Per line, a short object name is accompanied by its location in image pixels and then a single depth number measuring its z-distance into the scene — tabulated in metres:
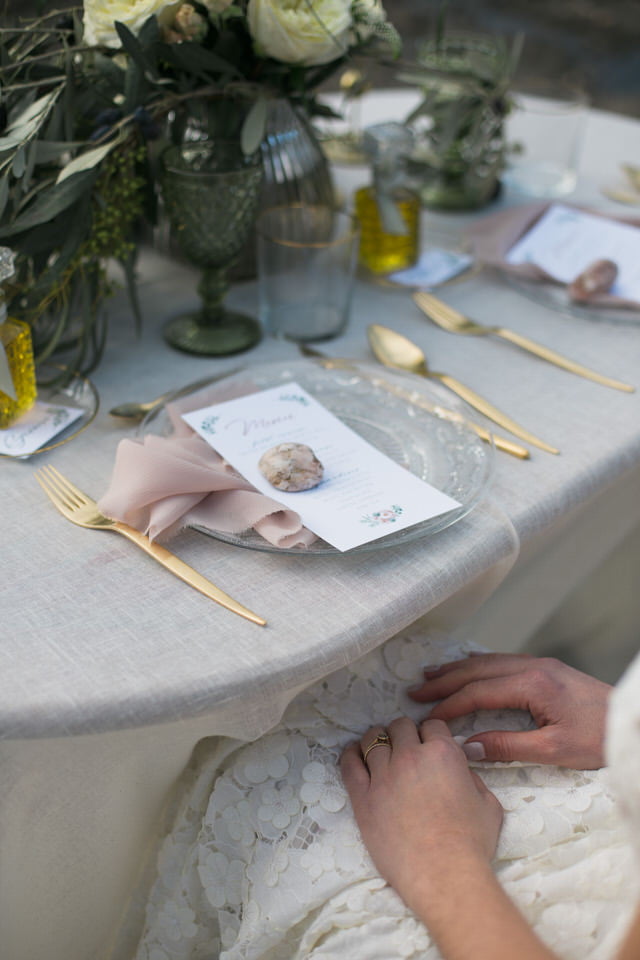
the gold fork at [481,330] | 0.96
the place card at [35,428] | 0.79
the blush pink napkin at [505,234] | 1.15
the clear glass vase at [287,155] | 0.97
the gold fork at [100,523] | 0.64
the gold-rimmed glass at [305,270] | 0.97
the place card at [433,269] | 1.16
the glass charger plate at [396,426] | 0.71
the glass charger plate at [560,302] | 1.08
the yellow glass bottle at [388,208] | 1.12
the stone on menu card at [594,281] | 1.09
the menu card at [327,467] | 0.70
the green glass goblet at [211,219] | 0.89
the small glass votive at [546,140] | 1.41
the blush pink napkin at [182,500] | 0.68
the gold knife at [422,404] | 0.82
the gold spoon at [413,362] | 0.87
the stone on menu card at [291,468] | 0.73
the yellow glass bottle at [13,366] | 0.75
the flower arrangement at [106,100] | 0.81
